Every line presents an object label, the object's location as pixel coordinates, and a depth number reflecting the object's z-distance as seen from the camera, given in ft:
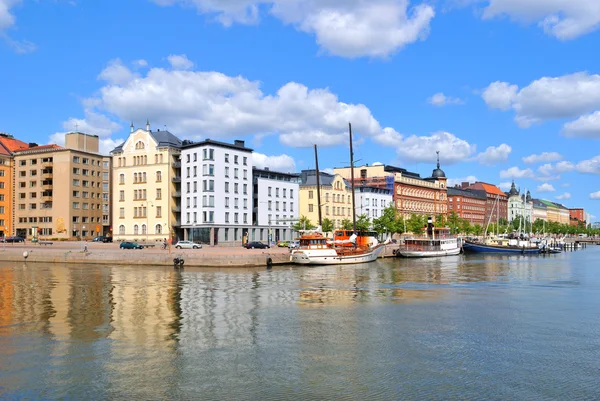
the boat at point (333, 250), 249.34
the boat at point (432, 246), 337.93
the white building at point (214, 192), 366.63
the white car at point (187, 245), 314.96
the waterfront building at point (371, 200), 511.40
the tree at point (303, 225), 394.32
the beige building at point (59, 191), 429.38
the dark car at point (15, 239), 391.45
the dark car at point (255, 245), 325.21
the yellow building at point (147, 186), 385.50
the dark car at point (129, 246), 299.19
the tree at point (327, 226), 408.42
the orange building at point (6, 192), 445.78
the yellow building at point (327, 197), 455.63
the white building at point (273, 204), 407.23
